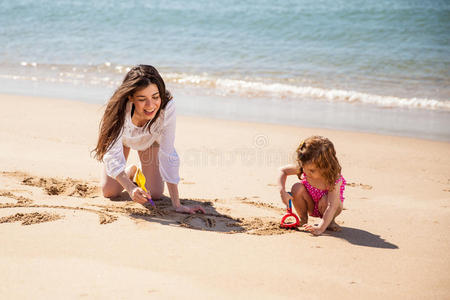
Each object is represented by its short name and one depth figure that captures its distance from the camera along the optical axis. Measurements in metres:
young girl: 3.46
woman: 3.72
